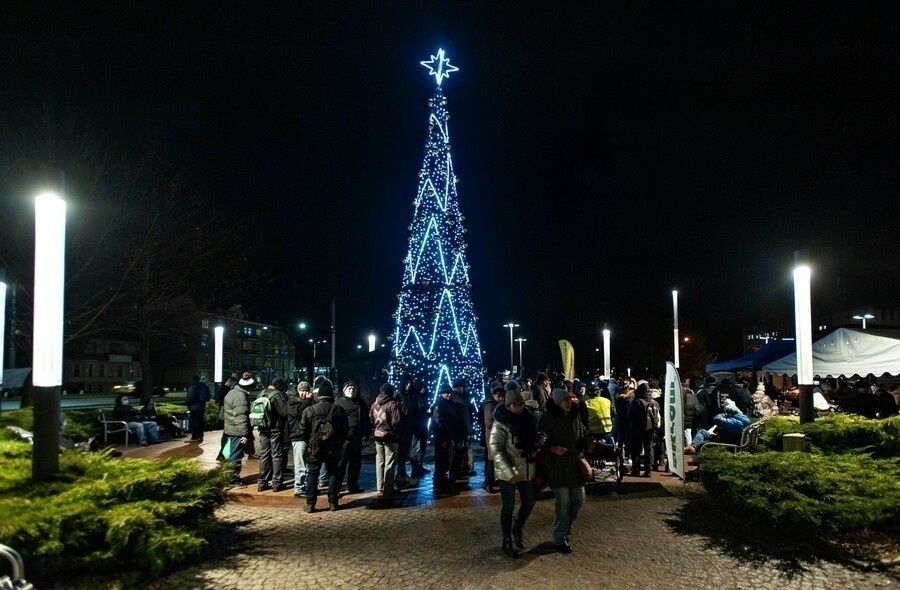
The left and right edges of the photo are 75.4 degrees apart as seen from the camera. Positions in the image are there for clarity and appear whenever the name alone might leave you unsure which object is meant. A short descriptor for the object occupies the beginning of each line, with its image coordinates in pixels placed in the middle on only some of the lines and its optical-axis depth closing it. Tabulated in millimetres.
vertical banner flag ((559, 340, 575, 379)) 21594
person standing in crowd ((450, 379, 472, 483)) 9945
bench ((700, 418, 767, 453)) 9766
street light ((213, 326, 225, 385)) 17400
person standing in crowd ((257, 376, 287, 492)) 9789
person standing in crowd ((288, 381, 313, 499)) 9398
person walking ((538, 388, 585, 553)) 6305
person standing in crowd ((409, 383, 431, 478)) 11164
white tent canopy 16016
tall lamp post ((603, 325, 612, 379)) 18638
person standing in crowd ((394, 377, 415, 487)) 10219
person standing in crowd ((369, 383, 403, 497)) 8984
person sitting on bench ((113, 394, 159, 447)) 15742
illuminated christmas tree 15461
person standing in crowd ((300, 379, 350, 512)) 8266
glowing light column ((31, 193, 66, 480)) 6258
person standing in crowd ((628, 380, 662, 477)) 10336
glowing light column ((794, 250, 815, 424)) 9355
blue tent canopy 21484
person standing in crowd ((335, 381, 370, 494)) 9023
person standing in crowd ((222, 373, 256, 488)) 10039
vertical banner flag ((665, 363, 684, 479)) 8562
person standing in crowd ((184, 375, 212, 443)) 16031
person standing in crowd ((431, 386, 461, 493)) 9680
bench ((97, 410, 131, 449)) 15219
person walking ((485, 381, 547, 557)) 6242
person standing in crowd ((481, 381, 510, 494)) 9602
